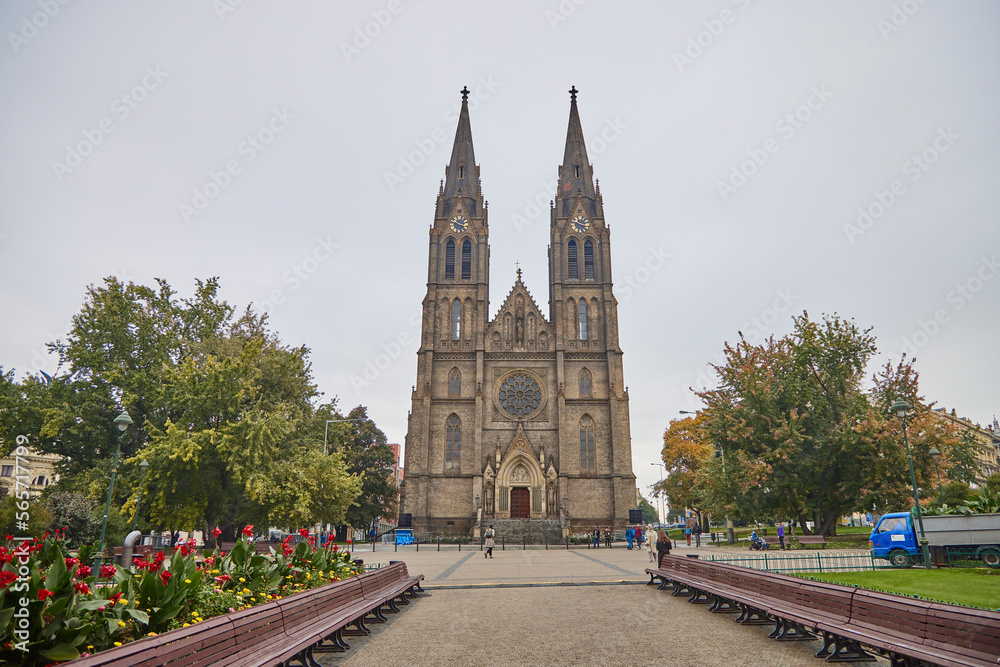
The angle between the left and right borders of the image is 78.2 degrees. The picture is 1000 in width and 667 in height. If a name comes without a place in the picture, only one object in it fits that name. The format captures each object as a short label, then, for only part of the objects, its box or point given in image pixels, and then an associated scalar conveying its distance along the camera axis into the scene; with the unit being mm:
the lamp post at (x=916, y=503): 15516
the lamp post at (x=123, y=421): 16688
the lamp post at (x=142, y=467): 21873
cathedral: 44062
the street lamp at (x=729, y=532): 33891
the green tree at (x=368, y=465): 50094
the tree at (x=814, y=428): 27469
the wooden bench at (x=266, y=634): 4461
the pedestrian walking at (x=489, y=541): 26303
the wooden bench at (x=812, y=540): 24781
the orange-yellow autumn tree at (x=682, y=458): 50094
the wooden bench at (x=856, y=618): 5340
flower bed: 4234
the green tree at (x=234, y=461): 23125
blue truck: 15773
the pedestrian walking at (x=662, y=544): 15136
